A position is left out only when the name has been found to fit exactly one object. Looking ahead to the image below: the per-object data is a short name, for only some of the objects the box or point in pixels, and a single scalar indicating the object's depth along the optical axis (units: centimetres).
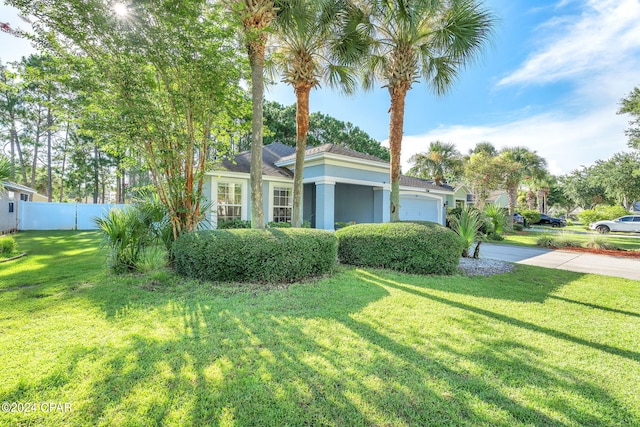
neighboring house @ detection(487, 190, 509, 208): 4138
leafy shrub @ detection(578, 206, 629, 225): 2762
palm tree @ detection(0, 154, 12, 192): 927
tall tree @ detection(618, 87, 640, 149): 1650
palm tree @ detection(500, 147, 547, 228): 2180
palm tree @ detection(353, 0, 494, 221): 764
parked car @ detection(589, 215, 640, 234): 2205
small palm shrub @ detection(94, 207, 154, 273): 616
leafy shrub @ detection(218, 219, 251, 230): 1141
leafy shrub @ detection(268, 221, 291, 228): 1192
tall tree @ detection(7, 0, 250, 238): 541
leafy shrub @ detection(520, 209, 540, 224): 3200
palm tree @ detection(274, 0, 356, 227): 792
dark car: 3372
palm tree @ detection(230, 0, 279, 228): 660
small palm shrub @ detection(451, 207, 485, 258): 885
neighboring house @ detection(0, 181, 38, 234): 1451
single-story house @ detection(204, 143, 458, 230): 1207
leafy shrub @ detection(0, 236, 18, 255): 843
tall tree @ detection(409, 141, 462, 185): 2408
